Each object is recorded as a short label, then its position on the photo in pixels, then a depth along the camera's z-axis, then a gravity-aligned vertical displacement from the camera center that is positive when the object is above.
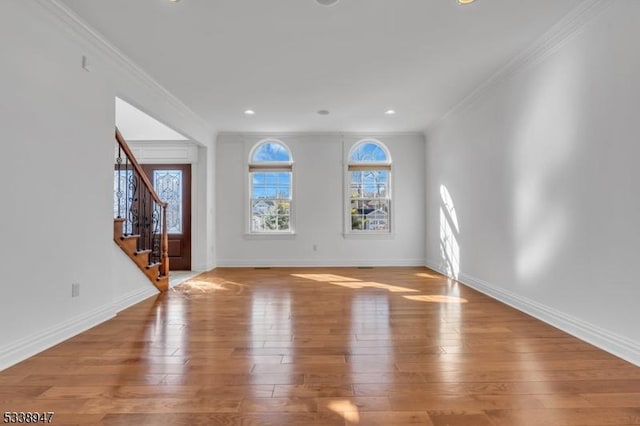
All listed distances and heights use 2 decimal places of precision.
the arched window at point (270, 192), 7.07 +0.48
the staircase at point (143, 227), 4.03 -0.16
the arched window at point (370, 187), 7.09 +0.58
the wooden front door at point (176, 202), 6.49 +0.26
